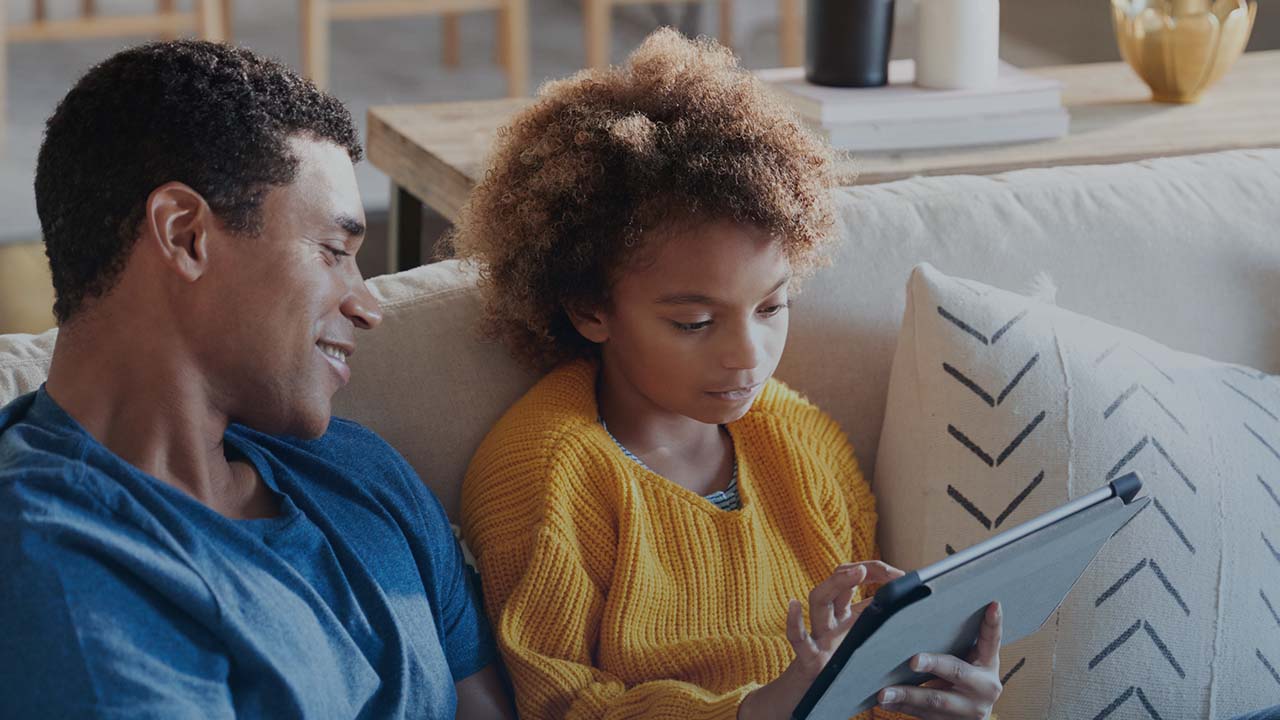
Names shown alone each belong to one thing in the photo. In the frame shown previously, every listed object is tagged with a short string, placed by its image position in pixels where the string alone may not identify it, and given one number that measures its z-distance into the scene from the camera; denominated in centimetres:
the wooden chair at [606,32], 477
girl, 230
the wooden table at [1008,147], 283
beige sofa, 241
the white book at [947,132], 286
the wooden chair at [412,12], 449
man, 197
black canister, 289
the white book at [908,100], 286
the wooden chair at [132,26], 448
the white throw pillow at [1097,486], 239
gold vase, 300
